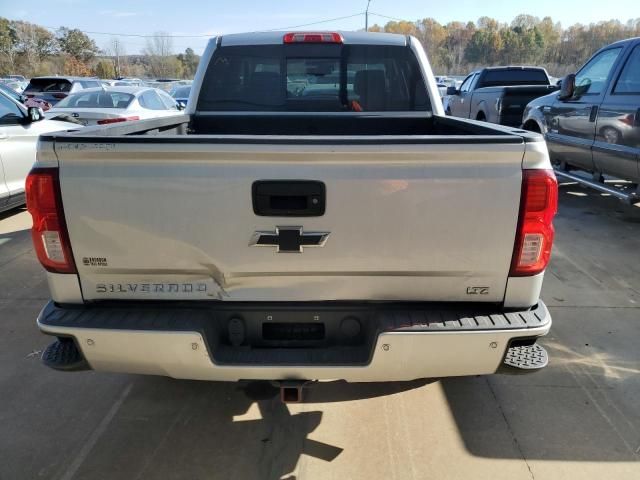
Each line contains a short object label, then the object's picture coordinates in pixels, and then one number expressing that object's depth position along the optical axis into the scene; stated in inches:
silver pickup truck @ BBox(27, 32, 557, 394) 82.7
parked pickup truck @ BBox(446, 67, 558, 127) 436.5
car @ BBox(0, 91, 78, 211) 251.4
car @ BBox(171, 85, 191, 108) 828.0
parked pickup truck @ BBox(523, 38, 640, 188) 231.0
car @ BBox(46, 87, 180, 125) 370.0
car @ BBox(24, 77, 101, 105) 660.1
